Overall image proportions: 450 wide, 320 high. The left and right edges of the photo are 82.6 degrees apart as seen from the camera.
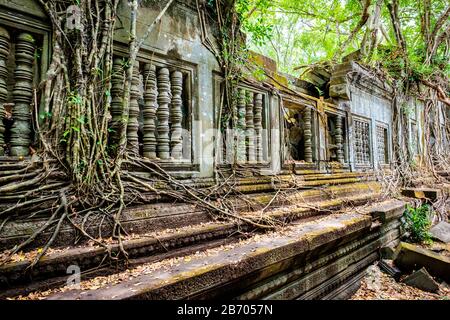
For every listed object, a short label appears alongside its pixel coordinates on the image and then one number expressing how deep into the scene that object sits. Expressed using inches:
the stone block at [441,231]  174.6
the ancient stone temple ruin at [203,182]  64.1
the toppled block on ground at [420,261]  123.6
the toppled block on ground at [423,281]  116.3
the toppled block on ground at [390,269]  129.6
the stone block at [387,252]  142.9
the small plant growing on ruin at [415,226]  174.4
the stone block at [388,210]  141.6
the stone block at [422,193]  206.5
